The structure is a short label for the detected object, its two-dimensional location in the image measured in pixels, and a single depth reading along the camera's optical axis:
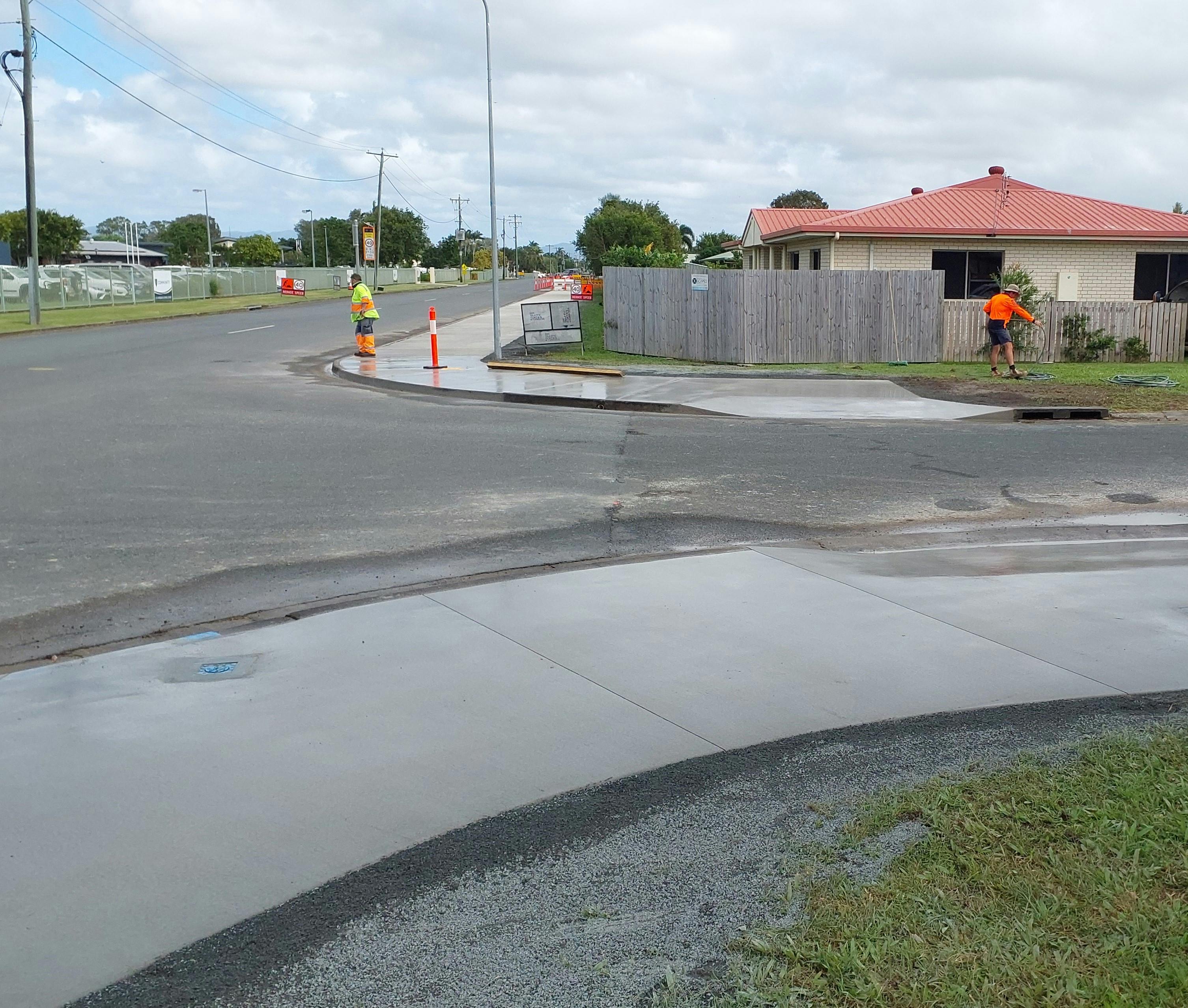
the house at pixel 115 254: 139.12
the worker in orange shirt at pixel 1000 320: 21.45
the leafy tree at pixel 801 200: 101.31
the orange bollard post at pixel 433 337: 23.64
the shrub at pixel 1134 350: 25.56
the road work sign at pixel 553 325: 26.83
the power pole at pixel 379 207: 82.07
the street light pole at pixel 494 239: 24.45
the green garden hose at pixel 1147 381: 20.17
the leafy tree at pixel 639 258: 45.09
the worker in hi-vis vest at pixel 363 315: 26.11
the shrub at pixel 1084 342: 25.45
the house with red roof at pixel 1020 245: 30.16
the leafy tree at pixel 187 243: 145.62
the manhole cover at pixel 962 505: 10.34
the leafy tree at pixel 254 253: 132.00
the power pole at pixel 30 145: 37.12
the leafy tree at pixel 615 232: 76.56
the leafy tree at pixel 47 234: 106.81
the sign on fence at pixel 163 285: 56.00
